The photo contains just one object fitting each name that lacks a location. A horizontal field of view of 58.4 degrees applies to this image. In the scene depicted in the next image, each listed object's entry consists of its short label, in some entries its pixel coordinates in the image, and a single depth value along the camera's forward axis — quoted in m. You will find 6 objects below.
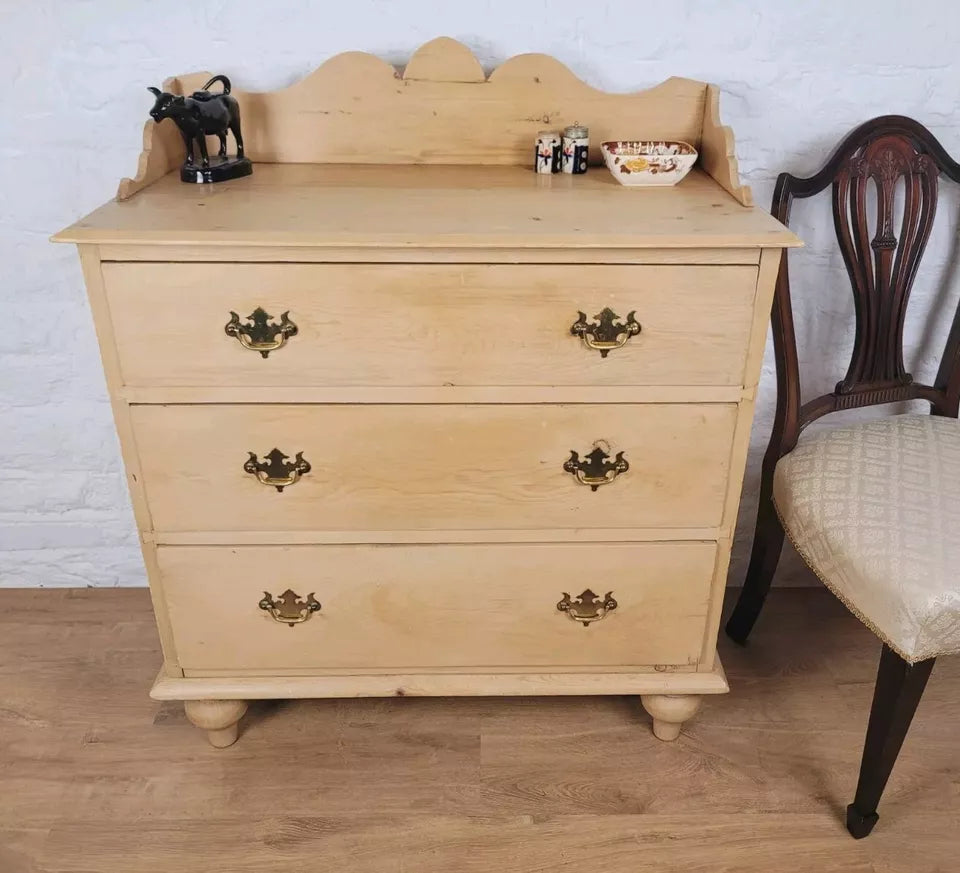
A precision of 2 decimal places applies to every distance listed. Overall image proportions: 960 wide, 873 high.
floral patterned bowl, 1.54
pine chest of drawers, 1.30
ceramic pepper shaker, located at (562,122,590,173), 1.63
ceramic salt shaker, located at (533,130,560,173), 1.63
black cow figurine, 1.47
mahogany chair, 1.37
